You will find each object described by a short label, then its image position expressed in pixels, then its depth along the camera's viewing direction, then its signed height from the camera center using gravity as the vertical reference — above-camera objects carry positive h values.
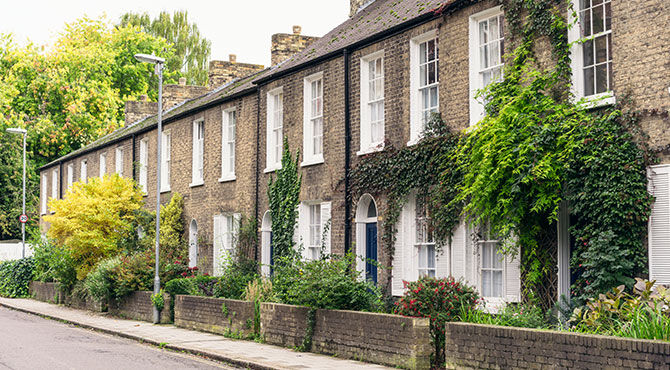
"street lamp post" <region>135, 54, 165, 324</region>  21.75 +0.54
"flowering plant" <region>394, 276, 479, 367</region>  12.67 -1.21
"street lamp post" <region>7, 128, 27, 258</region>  37.99 +2.48
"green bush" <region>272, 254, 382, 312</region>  14.78 -1.12
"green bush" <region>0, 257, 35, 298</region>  35.88 -2.21
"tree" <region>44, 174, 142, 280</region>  27.62 +0.33
